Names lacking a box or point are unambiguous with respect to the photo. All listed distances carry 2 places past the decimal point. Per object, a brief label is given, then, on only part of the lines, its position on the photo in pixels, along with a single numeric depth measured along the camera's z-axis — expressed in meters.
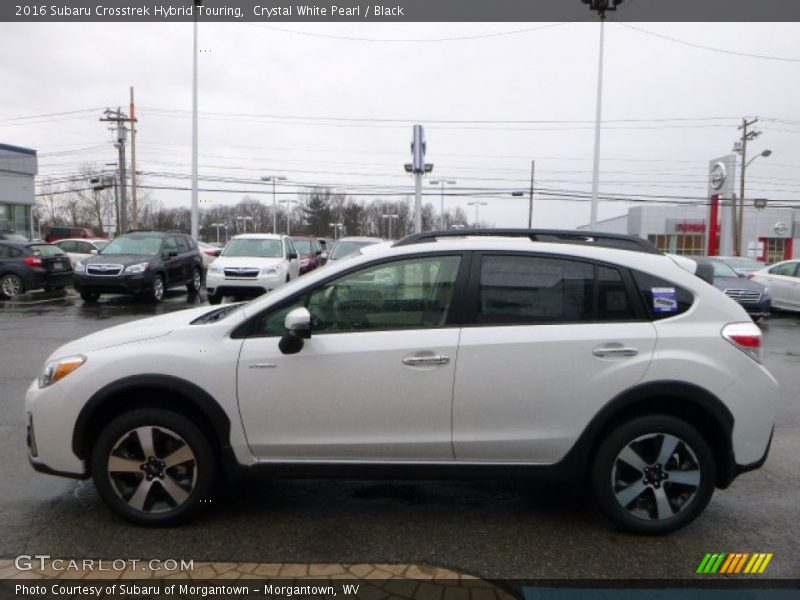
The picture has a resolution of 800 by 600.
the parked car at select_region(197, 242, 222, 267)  23.26
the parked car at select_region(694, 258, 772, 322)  14.23
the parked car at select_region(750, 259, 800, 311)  15.62
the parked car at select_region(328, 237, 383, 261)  14.97
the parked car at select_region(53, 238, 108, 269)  24.61
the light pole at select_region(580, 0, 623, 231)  24.34
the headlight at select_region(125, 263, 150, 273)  15.12
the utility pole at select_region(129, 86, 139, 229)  40.75
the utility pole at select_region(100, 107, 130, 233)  40.14
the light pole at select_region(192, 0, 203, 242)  24.53
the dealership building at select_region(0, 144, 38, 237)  37.53
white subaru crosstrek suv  3.48
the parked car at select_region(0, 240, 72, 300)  16.31
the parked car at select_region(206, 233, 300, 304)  14.43
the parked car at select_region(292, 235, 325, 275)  20.00
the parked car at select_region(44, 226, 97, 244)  39.41
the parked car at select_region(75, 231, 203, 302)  15.11
